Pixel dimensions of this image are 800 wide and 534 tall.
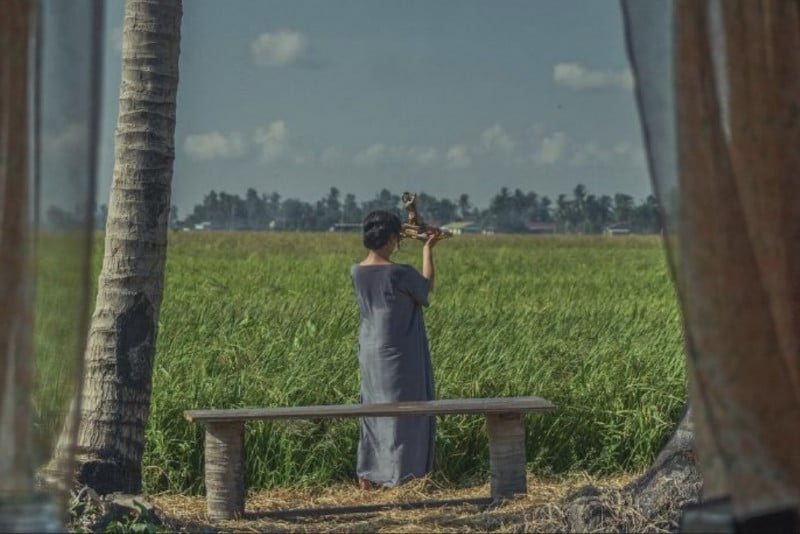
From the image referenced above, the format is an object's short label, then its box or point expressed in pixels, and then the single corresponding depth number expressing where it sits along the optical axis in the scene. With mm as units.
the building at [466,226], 109375
